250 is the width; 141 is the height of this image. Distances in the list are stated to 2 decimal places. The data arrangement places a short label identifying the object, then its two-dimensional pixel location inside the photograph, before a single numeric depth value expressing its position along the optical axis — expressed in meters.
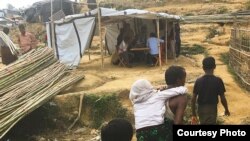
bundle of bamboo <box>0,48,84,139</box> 8.26
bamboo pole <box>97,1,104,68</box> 12.46
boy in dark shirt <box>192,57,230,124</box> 5.43
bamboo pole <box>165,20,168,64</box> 14.28
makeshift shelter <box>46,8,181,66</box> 12.79
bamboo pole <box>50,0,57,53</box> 13.19
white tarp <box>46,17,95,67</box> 13.22
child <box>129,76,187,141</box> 4.28
